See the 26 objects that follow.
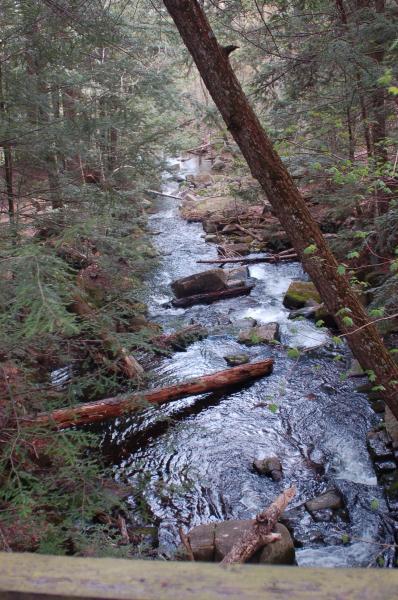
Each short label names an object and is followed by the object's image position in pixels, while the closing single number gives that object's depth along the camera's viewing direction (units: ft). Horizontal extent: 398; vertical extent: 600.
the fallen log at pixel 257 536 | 13.78
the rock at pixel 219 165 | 77.76
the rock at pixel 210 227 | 54.85
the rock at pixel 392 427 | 19.66
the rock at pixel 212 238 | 51.90
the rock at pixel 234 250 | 47.16
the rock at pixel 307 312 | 31.89
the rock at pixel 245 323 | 32.15
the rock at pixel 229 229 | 53.36
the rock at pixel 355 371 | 25.49
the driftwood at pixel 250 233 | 49.42
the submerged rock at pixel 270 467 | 19.54
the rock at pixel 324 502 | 17.51
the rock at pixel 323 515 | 17.13
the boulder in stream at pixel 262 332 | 30.06
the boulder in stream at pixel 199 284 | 38.27
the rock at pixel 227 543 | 14.53
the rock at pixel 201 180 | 71.49
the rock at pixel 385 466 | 18.79
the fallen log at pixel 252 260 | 44.21
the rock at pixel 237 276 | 39.86
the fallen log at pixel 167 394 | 21.07
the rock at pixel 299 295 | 34.65
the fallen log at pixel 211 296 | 37.35
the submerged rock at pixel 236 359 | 27.96
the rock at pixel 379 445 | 19.43
